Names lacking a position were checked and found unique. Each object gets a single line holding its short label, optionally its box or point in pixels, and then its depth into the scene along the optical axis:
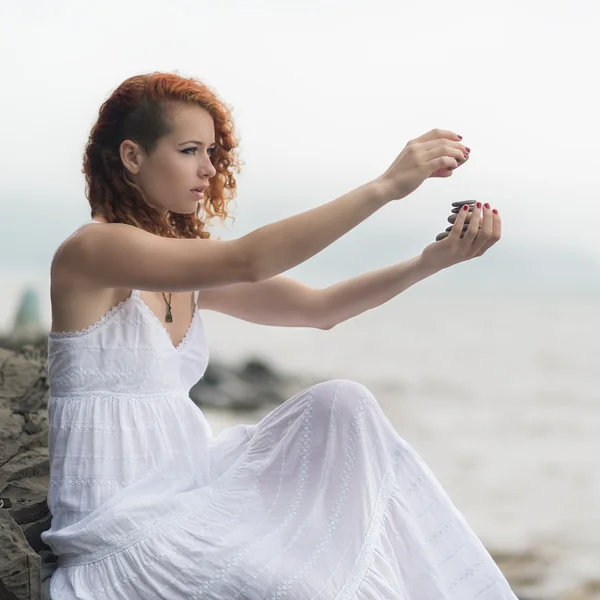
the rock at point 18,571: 2.92
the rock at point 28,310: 8.06
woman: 2.87
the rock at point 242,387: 10.15
